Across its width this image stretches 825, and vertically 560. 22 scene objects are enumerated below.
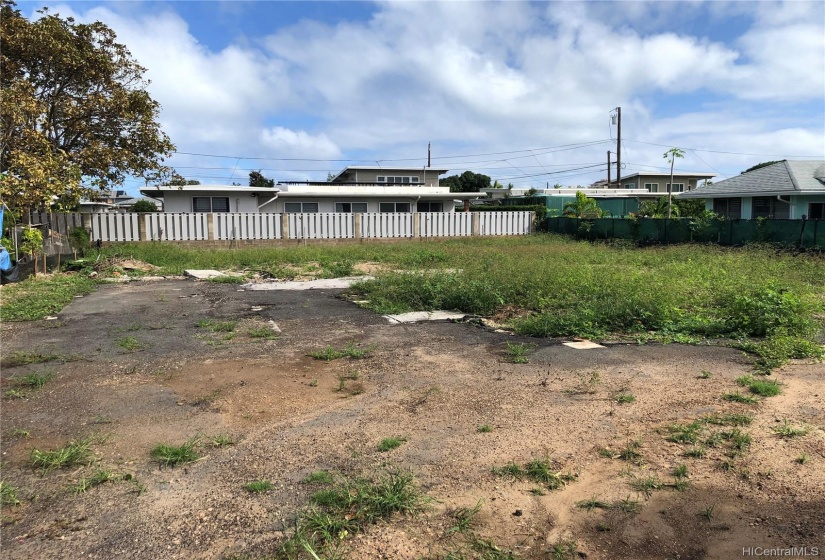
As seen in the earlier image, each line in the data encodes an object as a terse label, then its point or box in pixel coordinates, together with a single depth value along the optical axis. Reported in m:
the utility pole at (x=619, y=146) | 41.88
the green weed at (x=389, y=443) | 3.62
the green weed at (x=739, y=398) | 4.43
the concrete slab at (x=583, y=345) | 6.41
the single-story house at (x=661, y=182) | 51.28
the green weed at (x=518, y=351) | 5.86
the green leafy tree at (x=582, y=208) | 28.26
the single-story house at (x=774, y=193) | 21.03
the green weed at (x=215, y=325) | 7.44
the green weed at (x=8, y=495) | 2.91
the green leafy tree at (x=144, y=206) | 39.75
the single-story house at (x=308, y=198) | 25.72
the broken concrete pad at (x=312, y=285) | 11.89
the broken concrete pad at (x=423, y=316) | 8.23
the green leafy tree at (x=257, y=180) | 57.05
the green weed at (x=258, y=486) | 3.07
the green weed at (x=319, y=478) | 3.16
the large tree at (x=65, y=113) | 12.46
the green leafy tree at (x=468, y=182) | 61.42
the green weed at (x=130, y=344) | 6.30
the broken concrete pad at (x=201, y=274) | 13.65
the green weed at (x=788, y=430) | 3.74
